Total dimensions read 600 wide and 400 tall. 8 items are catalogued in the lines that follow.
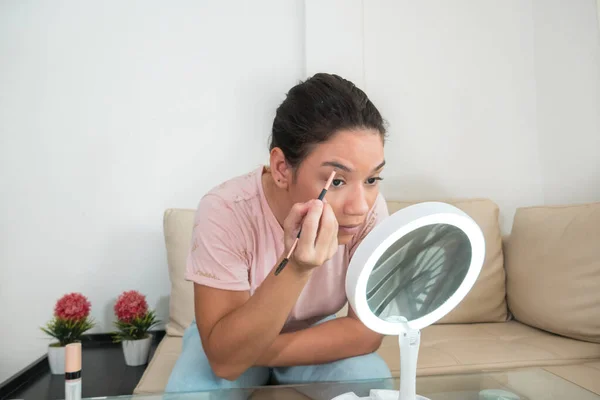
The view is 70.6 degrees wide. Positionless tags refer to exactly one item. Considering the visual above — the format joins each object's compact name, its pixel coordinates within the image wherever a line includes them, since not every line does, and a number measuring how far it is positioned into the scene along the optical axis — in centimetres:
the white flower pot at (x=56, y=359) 127
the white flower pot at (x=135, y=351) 131
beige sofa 105
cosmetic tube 55
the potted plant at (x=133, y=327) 131
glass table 66
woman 63
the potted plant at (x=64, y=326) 128
